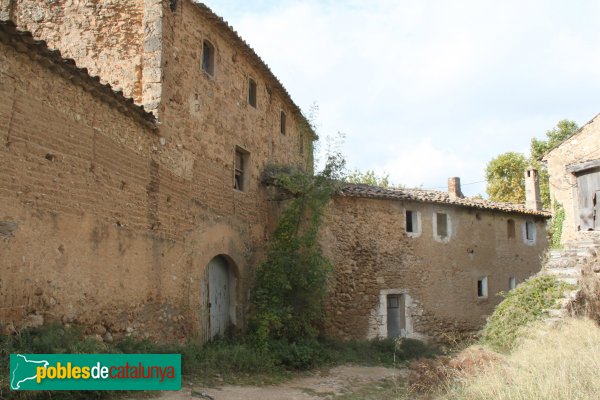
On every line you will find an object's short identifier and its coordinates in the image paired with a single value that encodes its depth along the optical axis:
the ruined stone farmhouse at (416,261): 14.95
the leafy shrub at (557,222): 15.78
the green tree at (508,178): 31.38
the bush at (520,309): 10.09
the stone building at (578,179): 14.97
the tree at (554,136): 29.62
